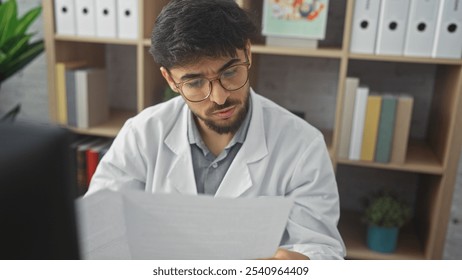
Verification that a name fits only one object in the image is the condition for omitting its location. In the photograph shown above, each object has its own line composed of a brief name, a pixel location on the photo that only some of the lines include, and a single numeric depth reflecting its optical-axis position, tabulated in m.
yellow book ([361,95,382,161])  1.61
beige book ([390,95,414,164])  1.60
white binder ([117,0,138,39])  1.70
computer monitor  0.28
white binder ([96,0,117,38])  1.73
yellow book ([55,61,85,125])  1.83
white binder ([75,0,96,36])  1.75
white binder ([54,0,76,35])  1.77
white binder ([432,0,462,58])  1.46
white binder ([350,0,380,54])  1.52
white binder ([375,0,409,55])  1.50
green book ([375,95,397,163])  1.61
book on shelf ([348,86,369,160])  1.61
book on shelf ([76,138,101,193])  1.83
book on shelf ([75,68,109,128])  1.83
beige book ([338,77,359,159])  1.61
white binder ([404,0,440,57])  1.48
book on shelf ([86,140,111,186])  1.83
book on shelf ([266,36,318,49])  1.62
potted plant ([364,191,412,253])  1.72
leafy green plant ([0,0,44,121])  1.69
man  0.95
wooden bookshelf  1.57
